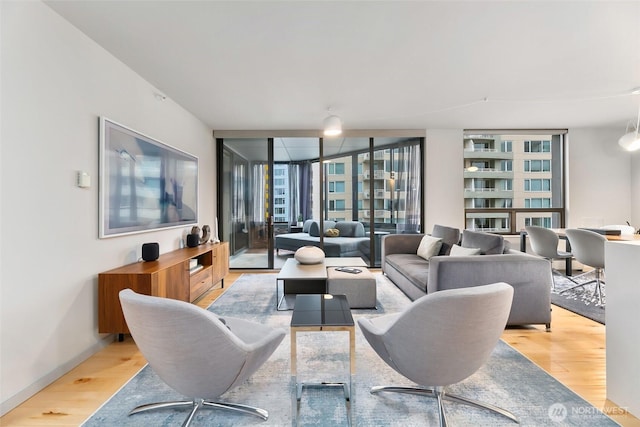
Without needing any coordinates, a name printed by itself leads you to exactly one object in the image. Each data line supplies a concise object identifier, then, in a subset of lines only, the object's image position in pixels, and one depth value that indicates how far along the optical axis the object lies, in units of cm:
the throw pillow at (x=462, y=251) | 321
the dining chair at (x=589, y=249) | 356
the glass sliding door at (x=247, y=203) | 552
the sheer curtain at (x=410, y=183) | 544
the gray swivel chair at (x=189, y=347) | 135
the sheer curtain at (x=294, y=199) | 592
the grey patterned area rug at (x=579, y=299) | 320
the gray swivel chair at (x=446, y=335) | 140
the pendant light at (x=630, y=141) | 399
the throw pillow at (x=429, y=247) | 409
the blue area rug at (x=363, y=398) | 163
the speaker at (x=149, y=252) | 295
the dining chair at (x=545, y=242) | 413
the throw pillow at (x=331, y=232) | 555
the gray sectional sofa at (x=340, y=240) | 548
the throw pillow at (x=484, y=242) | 316
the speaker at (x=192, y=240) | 397
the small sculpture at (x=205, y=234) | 430
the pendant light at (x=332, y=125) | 391
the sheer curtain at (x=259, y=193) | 558
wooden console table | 242
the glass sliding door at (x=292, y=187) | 568
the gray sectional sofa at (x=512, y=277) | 272
